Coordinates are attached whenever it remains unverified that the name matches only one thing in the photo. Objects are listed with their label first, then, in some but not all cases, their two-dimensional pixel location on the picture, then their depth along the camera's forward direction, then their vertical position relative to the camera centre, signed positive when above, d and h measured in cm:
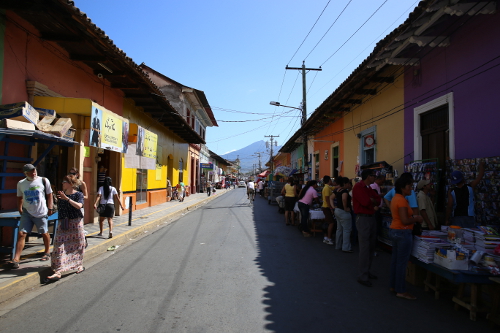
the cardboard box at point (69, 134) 735 +93
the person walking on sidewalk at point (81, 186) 593 -21
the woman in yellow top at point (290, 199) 1131 -68
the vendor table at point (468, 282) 391 -119
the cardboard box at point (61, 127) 661 +97
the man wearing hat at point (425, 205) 602 -42
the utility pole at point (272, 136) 6647 +875
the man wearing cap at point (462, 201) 568 -31
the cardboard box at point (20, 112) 592 +112
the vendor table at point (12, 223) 558 -87
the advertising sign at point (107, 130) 861 +131
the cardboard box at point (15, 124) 553 +85
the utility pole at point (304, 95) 2047 +538
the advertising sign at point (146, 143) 1298 +139
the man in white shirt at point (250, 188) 2325 -67
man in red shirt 523 -70
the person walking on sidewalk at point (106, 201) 841 -67
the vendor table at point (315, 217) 940 -106
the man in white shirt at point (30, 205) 550 -54
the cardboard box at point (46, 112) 710 +134
